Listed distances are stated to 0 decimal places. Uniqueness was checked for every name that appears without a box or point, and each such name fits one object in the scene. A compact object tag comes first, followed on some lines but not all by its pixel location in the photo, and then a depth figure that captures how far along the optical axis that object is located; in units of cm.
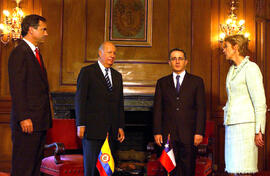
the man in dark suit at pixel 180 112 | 348
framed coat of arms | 551
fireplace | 521
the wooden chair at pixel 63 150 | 393
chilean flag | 321
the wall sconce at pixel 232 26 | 537
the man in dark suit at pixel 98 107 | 335
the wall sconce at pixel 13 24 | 531
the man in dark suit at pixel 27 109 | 279
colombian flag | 311
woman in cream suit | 297
